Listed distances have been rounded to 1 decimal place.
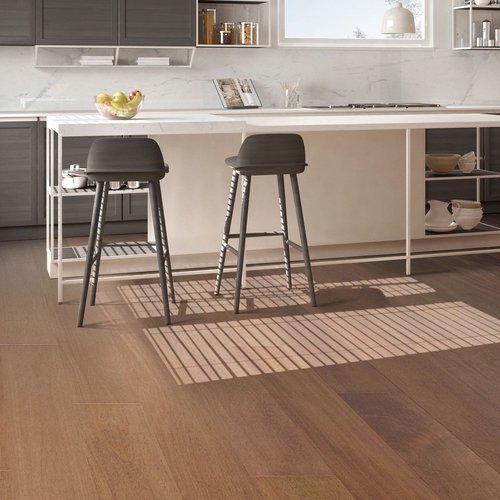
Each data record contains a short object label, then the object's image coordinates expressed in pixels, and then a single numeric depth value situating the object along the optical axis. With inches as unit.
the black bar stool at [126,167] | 164.6
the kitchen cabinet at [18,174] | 251.4
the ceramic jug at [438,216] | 231.1
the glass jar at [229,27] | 284.2
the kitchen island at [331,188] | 200.5
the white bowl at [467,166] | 230.1
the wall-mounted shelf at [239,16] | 282.4
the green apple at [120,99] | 187.4
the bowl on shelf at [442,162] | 229.1
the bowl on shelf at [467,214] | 230.2
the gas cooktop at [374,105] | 290.7
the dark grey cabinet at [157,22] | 266.2
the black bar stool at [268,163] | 174.4
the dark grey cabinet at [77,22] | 259.1
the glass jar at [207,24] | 280.6
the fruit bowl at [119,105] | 188.1
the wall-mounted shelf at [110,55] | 275.6
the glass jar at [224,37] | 282.2
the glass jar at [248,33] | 285.4
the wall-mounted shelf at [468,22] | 313.7
